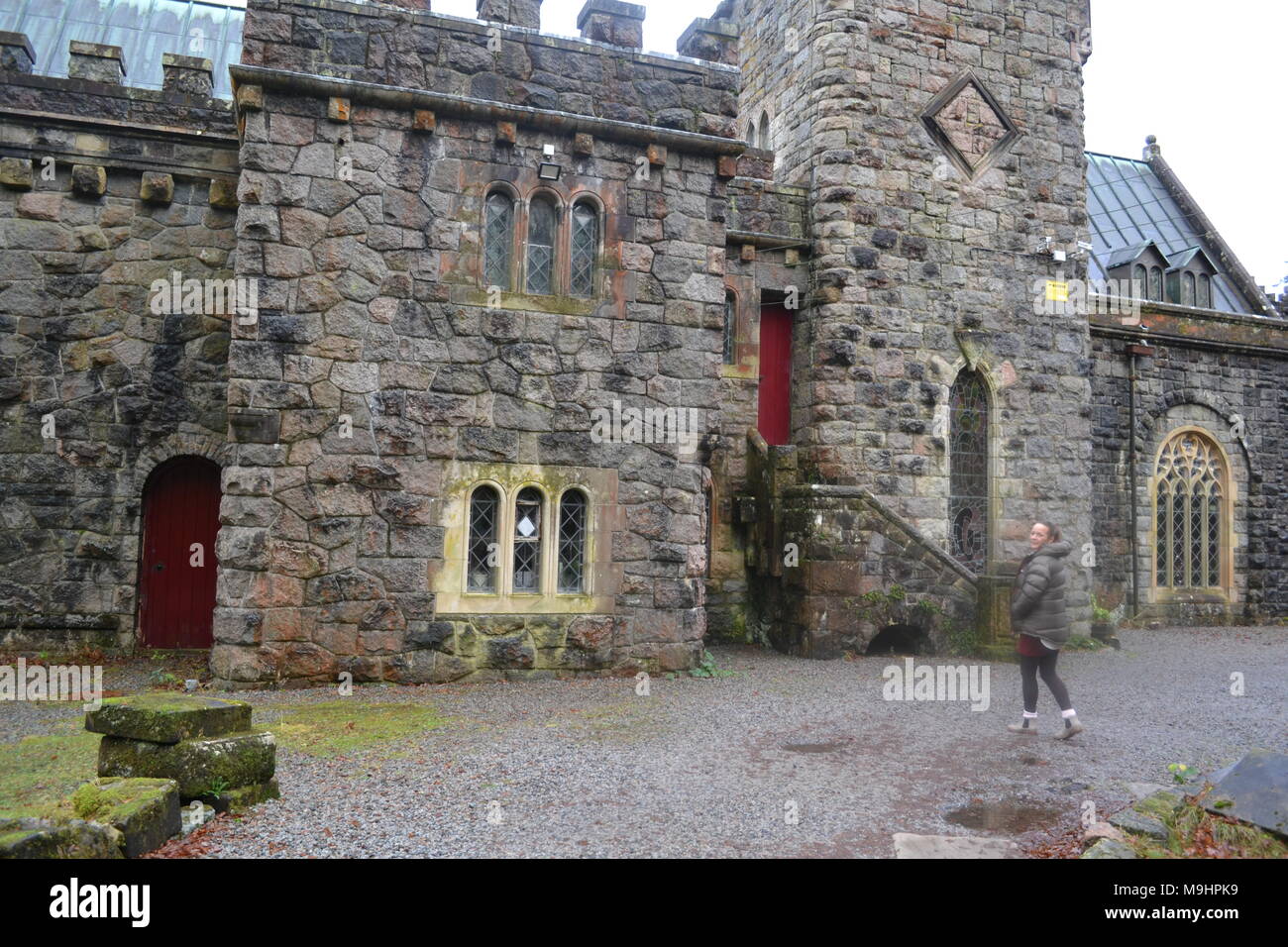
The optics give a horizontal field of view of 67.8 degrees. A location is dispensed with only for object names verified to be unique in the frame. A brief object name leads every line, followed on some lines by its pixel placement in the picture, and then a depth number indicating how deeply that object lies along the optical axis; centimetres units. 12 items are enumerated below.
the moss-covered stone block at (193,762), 504
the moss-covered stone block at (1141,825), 471
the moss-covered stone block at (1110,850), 436
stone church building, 902
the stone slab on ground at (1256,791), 461
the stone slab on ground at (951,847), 470
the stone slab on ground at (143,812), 426
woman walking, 748
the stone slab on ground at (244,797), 507
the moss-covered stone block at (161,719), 512
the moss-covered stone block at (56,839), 372
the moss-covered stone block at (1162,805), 500
